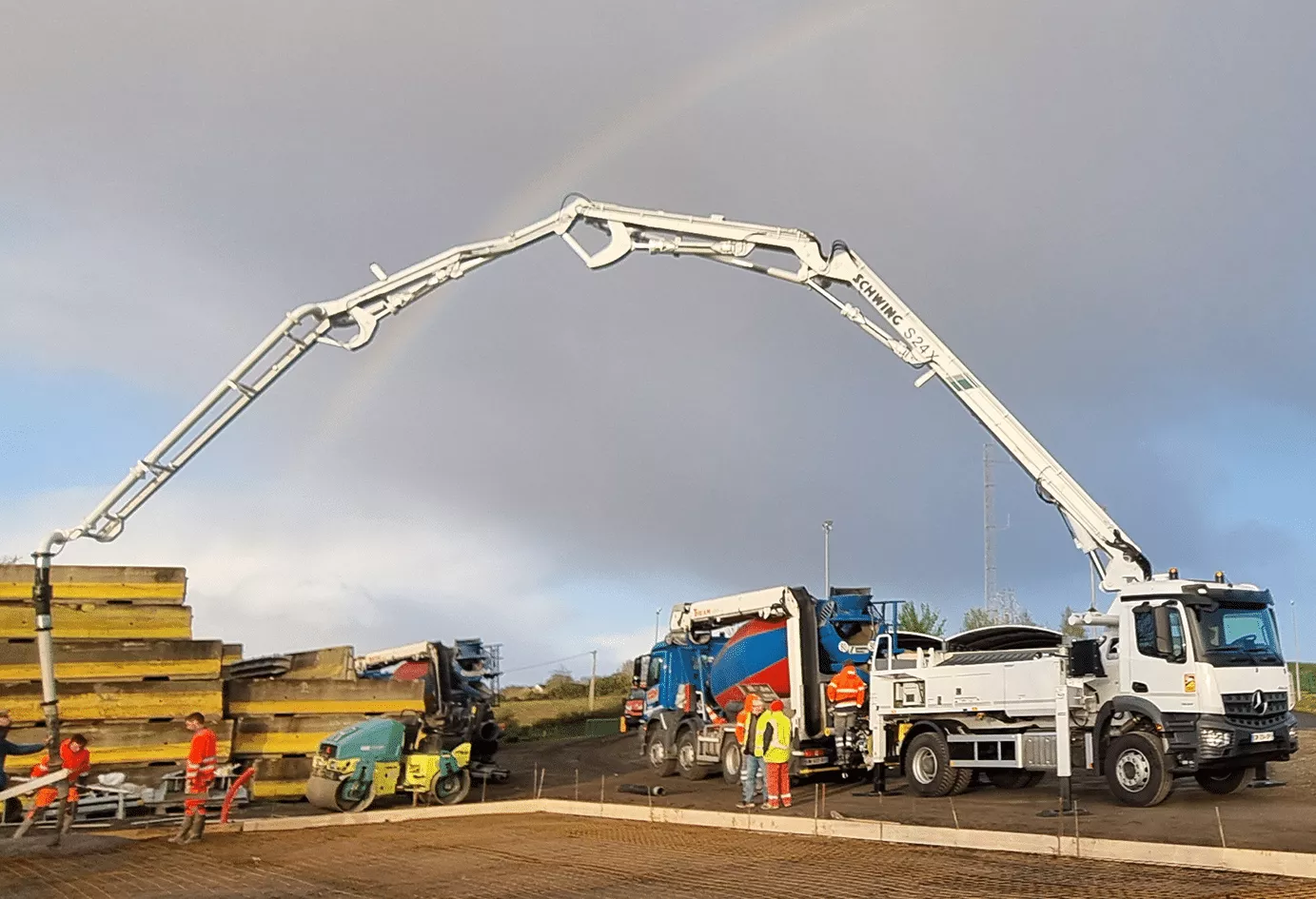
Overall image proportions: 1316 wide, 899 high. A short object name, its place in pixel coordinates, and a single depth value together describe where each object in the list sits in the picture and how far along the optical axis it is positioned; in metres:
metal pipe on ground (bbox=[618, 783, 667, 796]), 21.83
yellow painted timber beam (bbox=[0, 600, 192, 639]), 19.55
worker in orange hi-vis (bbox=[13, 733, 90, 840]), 14.89
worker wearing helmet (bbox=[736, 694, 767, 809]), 17.64
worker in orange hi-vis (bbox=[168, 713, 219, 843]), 14.77
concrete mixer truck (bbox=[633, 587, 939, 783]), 21.92
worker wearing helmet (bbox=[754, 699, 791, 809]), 16.89
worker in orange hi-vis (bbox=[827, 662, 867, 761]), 20.88
